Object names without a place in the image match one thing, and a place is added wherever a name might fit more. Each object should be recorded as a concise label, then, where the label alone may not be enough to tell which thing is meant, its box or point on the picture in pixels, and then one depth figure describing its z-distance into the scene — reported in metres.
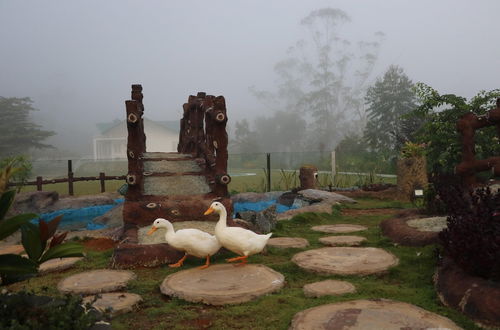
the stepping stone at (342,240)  5.75
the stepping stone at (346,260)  4.34
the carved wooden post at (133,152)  6.22
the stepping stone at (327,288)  3.68
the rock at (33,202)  10.71
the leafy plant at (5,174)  1.88
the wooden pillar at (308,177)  12.78
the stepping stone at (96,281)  3.95
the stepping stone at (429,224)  5.55
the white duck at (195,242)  4.55
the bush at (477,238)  3.19
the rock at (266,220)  6.89
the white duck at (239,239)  4.46
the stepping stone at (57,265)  4.84
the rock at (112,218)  9.14
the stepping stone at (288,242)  5.74
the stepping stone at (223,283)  3.62
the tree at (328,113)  51.83
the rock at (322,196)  10.73
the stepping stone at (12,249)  6.20
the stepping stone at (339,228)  6.92
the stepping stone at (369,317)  2.91
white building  42.31
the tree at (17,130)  34.78
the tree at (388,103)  31.14
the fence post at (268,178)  14.55
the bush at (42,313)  2.09
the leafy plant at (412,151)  11.41
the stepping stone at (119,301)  3.45
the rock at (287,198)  11.37
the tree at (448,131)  9.80
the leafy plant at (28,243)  2.03
